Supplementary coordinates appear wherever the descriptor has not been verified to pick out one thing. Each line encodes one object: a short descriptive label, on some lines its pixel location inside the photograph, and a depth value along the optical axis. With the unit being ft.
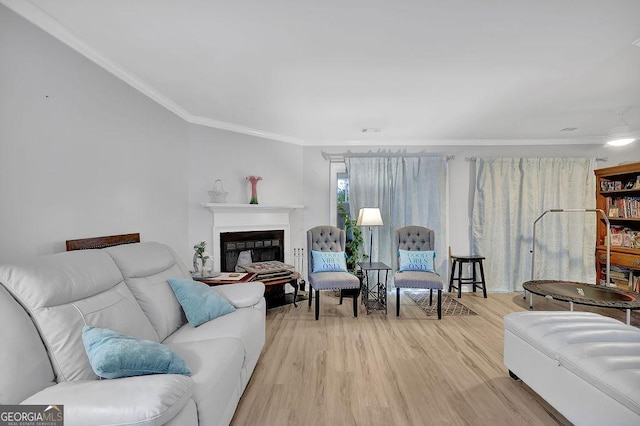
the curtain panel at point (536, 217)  15.57
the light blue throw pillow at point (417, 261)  13.46
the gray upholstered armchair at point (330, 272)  11.71
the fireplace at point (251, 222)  13.08
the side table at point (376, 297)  13.00
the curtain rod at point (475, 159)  15.78
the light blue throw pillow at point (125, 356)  4.27
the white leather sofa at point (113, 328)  3.73
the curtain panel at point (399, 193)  15.76
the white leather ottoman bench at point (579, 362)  4.91
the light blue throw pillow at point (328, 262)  12.94
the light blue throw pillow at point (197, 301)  7.23
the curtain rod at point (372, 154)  16.08
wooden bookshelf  13.82
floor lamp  13.64
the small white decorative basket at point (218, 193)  12.81
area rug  12.75
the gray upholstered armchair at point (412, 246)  12.07
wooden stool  14.64
